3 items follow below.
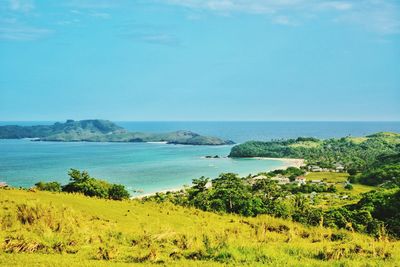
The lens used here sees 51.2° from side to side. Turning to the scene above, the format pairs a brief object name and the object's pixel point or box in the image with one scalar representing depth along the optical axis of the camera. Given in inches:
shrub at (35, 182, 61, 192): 1584.6
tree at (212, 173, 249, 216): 1592.3
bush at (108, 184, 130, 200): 1477.6
